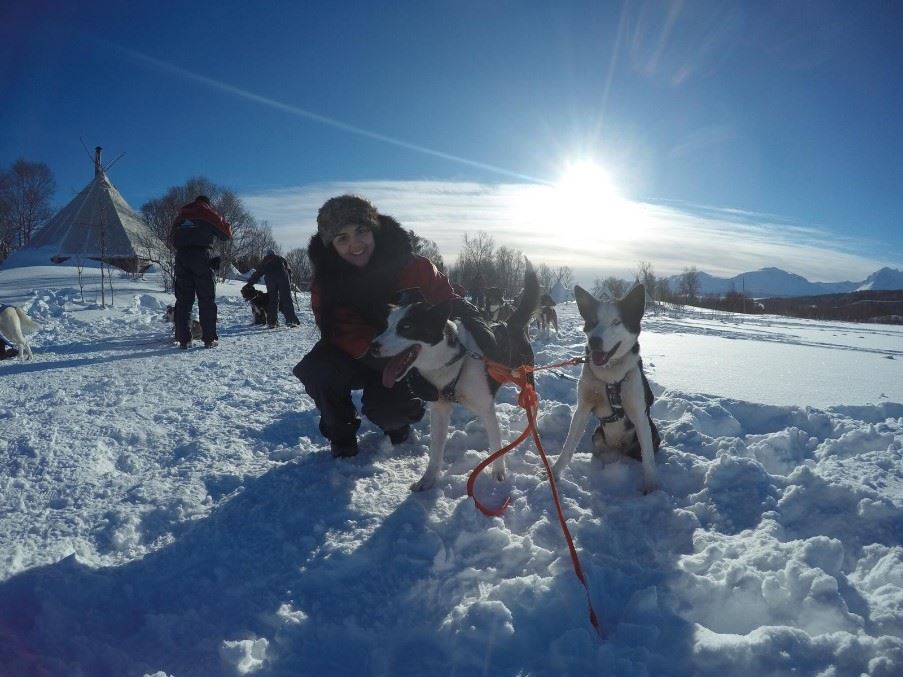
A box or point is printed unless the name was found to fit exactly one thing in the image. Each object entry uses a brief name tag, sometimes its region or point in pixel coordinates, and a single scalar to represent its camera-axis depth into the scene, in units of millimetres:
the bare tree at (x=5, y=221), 30781
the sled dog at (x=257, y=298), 10031
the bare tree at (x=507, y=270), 47125
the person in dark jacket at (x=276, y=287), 10180
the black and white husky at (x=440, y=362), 2545
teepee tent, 22281
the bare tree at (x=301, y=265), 34781
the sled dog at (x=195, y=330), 7855
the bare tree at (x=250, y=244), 34312
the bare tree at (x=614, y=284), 27442
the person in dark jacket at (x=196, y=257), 6324
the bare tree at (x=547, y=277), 53484
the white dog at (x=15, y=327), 5887
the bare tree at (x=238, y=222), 34312
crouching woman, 3016
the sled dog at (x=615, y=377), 2641
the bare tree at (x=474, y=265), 46781
